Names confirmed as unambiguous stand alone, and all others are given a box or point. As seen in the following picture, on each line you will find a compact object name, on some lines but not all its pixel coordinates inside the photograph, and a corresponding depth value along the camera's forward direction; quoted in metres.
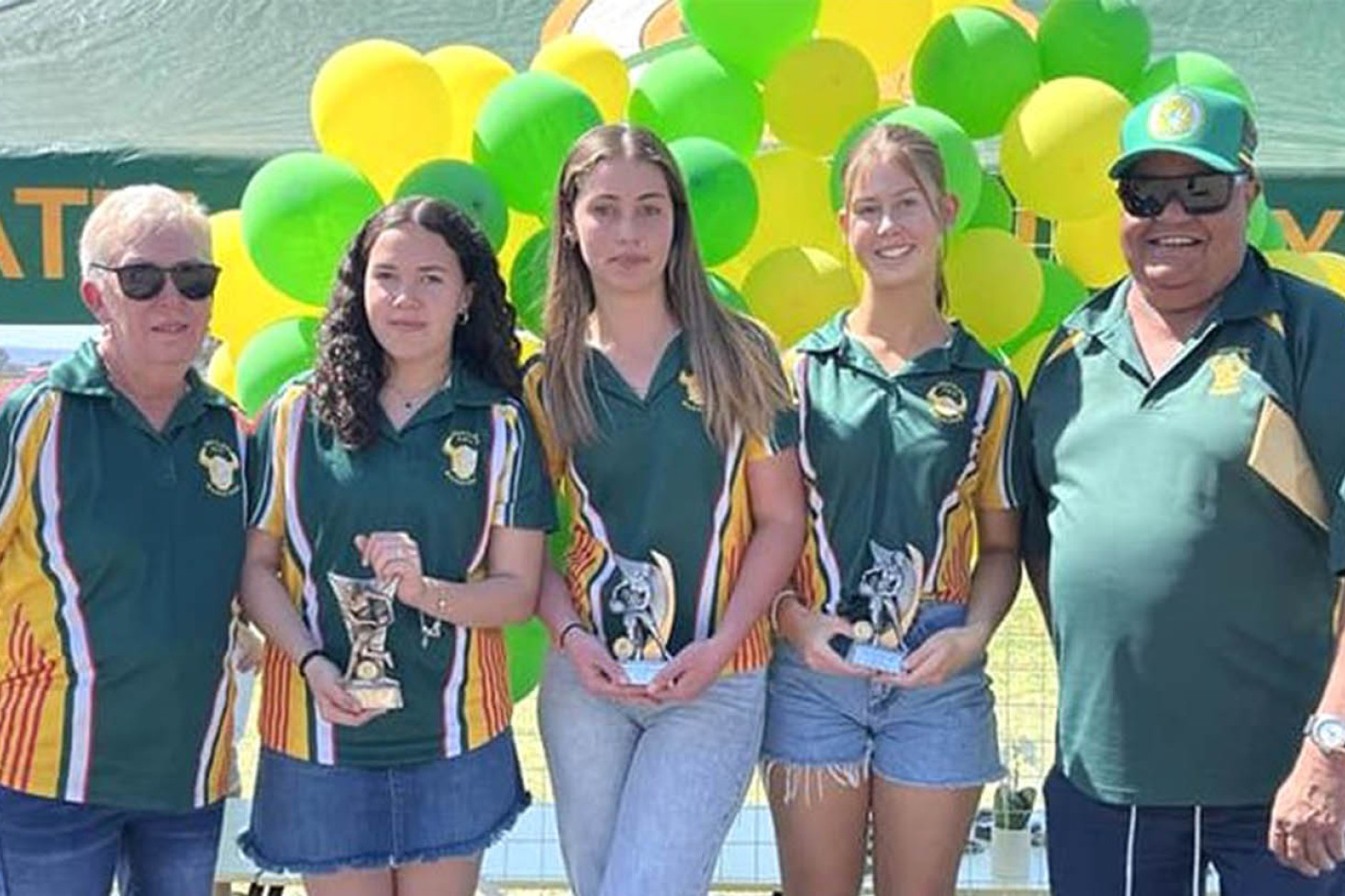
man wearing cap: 2.42
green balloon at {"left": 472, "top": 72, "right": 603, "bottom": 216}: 3.16
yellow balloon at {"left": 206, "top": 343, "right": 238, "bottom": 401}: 3.51
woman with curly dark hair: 2.56
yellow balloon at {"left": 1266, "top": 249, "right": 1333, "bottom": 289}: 3.40
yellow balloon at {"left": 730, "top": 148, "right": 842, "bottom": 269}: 3.50
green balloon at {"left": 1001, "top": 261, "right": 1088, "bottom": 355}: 3.42
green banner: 3.98
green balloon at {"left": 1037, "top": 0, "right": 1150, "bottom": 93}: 3.51
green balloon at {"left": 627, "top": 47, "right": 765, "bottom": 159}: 3.38
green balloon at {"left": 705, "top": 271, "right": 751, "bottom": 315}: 3.10
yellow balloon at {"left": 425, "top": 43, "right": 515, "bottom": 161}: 3.46
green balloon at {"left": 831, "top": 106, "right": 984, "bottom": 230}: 3.09
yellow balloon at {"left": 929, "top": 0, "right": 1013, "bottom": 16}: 3.65
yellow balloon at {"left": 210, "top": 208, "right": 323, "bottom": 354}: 3.47
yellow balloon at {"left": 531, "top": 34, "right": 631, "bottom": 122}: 3.43
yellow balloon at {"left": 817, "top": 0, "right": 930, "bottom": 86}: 3.47
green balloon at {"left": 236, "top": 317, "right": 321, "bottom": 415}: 3.22
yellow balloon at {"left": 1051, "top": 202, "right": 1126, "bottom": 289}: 3.56
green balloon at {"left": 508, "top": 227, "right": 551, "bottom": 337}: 3.12
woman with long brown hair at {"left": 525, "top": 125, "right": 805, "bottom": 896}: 2.66
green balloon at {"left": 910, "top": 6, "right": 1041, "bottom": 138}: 3.40
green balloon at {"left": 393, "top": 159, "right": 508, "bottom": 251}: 3.11
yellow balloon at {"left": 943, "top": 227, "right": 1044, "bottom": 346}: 3.24
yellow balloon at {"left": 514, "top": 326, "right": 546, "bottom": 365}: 3.12
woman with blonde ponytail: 2.71
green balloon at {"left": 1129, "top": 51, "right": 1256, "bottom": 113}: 3.51
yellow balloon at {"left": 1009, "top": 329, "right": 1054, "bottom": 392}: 3.41
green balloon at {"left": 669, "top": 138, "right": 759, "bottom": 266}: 3.11
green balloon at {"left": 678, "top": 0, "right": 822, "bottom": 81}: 3.39
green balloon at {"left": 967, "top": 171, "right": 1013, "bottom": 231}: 3.47
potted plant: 4.09
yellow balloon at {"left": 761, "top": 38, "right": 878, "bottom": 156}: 3.40
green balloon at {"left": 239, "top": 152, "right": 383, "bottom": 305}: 3.16
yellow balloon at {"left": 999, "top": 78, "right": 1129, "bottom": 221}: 3.26
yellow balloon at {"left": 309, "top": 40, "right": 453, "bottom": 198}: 3.27
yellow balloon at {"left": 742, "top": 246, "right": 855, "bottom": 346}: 3.25
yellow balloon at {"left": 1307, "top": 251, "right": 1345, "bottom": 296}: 3.50
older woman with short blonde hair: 2.49
